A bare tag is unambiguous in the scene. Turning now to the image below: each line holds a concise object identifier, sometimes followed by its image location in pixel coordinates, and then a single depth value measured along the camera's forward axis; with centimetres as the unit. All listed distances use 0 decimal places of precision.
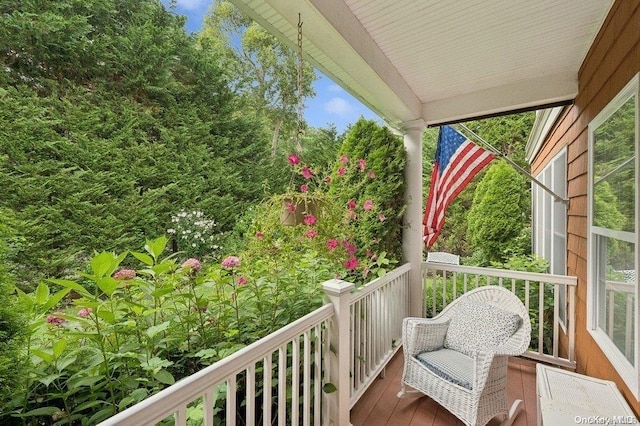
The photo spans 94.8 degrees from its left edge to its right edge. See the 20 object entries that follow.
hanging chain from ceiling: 168
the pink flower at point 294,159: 169
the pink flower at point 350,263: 201
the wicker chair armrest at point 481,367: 191
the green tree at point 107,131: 270
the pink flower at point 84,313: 105
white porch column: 342
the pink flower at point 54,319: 99
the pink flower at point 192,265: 126
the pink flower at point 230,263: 139
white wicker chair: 195
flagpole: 283
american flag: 305
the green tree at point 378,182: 312
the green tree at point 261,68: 667
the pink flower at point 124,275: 114
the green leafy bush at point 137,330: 91
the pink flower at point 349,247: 201
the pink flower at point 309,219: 161
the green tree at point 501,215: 667
